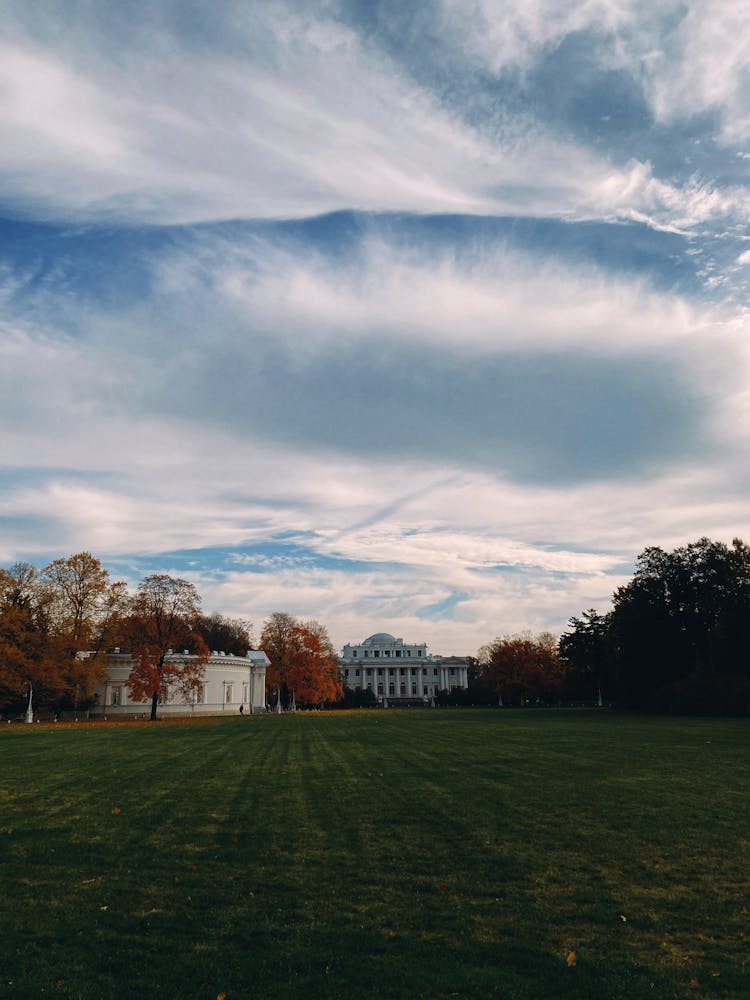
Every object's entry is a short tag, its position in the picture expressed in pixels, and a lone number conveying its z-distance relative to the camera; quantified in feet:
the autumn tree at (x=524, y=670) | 360.69
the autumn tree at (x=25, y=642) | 186.67
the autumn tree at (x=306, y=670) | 293.43
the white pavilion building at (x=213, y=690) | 252.42
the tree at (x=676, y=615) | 227.40
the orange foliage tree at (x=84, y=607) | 206.49
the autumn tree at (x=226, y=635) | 397.33
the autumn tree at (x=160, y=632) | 200.95
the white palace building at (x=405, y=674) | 572.51
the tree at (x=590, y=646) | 289.53
